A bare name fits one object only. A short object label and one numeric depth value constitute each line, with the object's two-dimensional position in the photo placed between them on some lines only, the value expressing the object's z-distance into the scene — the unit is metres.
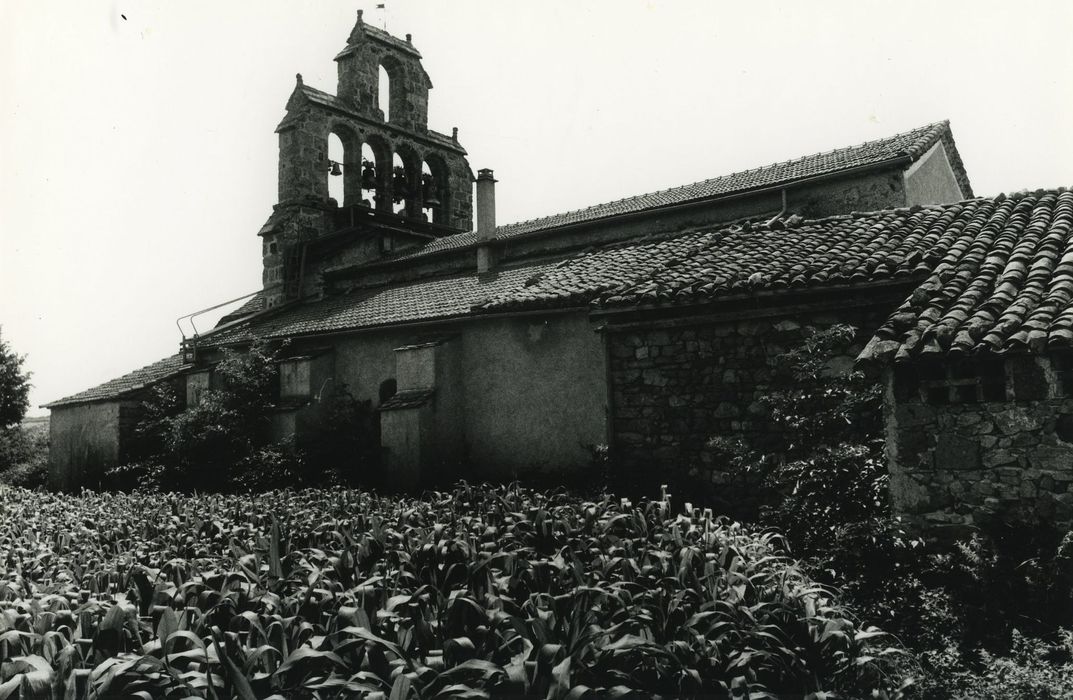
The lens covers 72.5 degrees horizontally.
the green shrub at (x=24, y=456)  22.09
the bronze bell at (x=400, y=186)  22.42
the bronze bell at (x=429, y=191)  23.34
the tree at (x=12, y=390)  29.19
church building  7.06
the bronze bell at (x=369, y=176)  21.62
